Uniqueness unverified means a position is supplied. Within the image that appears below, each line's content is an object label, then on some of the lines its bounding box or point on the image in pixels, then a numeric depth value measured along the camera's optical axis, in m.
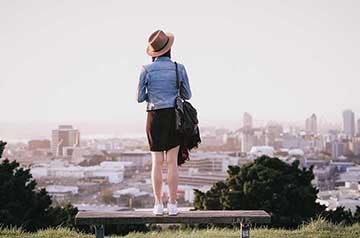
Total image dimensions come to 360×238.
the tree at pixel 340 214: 13.91
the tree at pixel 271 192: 15.18
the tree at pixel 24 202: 11.85
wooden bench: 4.29
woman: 4.59
